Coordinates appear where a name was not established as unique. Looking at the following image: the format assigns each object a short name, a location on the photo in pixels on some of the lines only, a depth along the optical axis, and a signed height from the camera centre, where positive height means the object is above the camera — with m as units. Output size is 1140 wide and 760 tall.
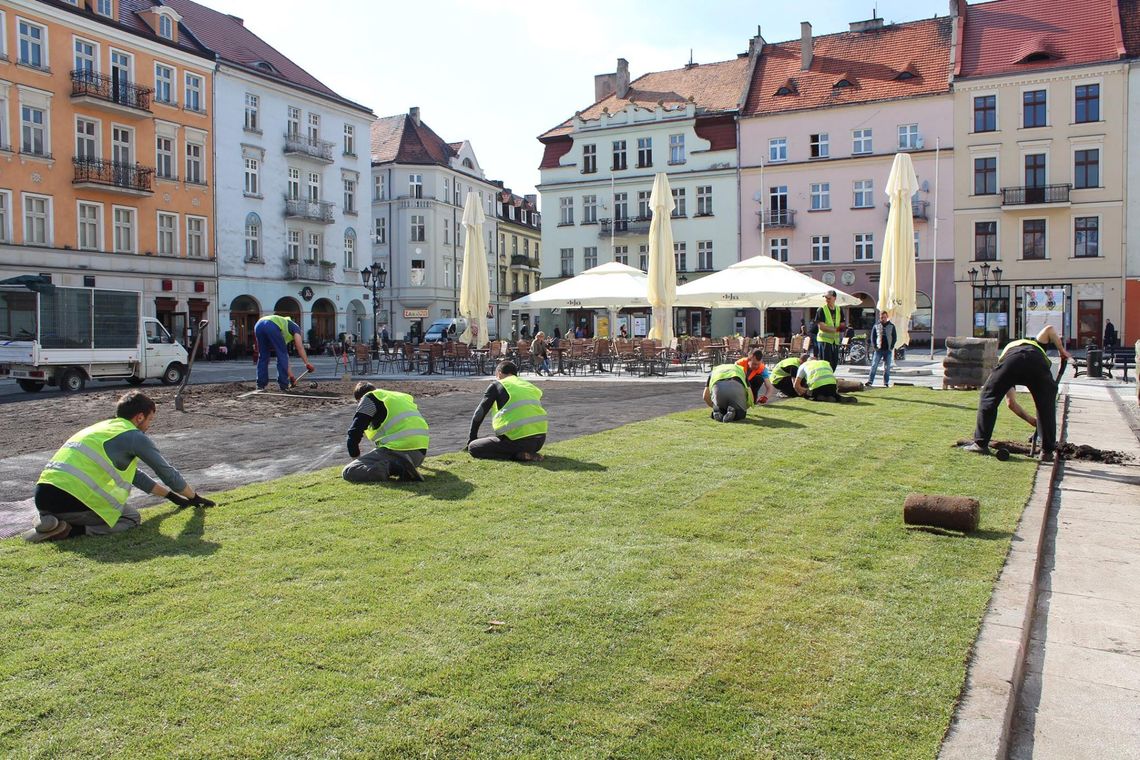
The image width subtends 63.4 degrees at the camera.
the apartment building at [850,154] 45.56 +9.84
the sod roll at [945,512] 6.37 -1.16
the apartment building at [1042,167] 42.34 +8.30
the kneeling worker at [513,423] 9.06 -0.75
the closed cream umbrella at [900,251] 22.80 +2.31
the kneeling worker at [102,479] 6.02 -0.88
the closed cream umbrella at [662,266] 24.14 +2.08
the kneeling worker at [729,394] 12.66 -0.67
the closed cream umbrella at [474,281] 26.67 +1.91
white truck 21.55 +0.26
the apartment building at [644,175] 50.94 +9.78
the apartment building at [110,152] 33.00 +7.76
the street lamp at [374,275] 32.91 +2.62
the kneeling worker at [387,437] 7.96 -0.79
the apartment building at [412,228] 61.41 +8.05
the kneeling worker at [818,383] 15.69 -0.66
